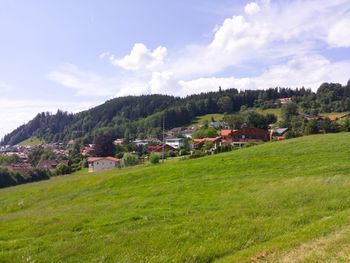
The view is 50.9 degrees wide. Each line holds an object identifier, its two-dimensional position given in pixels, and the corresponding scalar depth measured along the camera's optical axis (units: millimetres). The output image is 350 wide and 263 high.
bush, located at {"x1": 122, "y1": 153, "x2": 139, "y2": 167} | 80500
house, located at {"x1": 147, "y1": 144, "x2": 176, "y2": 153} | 111250
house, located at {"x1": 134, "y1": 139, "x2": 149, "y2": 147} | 134775
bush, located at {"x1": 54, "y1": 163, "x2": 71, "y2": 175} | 99462
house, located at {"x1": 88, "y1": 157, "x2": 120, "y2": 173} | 96338
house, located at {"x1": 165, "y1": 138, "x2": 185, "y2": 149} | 124050
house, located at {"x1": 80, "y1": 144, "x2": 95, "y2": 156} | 131750
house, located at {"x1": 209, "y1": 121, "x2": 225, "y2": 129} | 144362
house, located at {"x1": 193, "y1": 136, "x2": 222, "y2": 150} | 93275
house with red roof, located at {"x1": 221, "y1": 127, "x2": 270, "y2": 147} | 96125
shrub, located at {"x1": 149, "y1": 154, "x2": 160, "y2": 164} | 65925
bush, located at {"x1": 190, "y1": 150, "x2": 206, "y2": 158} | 55906
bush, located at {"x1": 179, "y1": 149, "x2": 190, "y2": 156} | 89262
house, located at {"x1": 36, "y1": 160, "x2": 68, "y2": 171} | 127500
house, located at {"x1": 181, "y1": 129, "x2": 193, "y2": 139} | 152750
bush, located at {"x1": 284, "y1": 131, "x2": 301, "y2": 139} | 63812
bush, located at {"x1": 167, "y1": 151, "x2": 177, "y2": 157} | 92062
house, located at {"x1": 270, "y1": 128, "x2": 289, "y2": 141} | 94050
